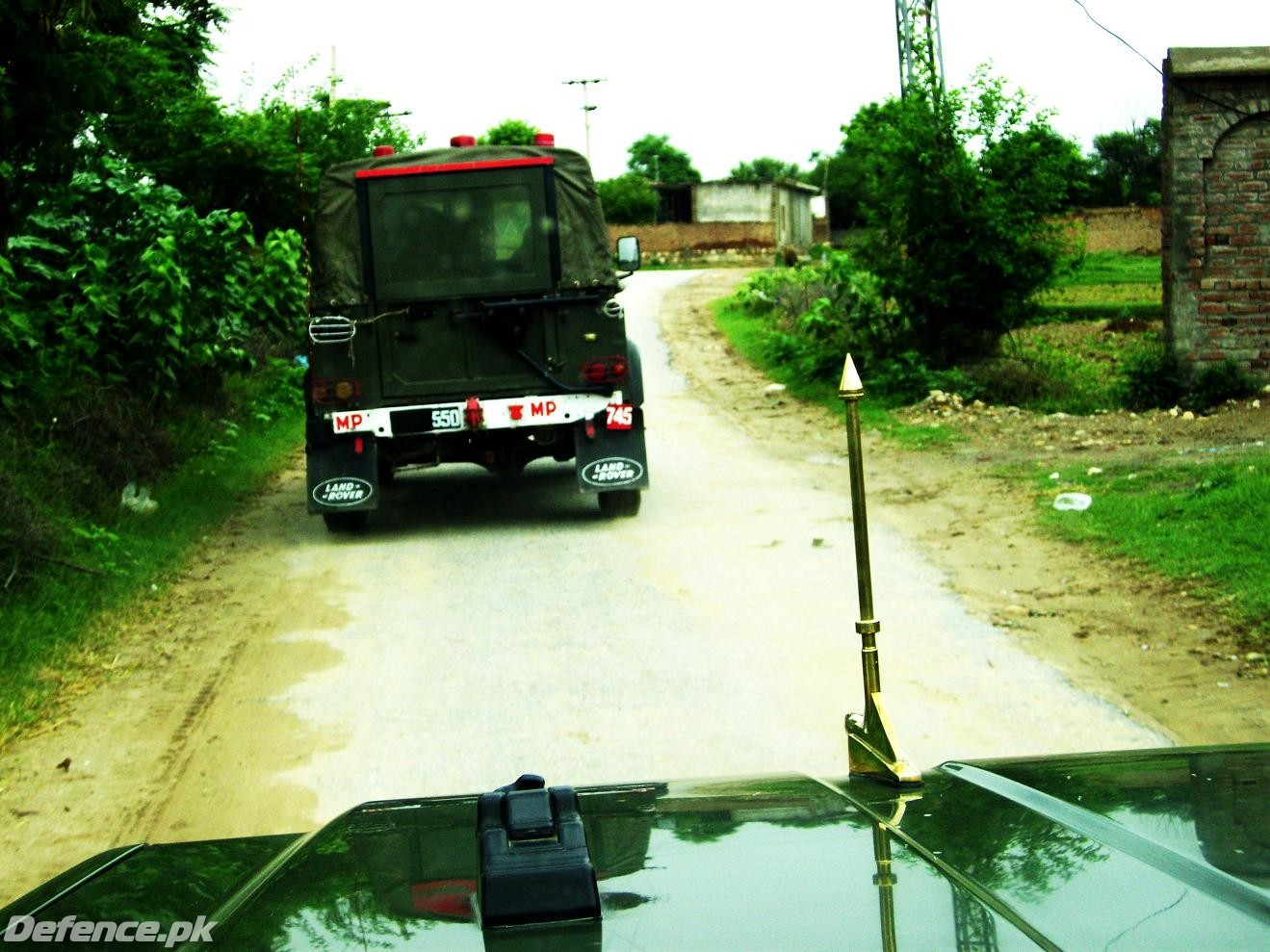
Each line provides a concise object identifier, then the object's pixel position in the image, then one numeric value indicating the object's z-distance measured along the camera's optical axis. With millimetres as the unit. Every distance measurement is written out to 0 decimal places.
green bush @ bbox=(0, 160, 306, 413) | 10688
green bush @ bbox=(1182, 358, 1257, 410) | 14555
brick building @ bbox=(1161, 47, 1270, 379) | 14250
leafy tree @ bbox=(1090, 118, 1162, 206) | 39000
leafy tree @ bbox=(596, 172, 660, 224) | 70312
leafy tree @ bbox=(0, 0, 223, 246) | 8914
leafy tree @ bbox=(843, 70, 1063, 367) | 16078
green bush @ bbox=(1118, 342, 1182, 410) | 14914
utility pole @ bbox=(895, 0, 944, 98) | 23453
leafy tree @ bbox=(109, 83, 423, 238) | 20953
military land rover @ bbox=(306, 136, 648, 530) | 10641
